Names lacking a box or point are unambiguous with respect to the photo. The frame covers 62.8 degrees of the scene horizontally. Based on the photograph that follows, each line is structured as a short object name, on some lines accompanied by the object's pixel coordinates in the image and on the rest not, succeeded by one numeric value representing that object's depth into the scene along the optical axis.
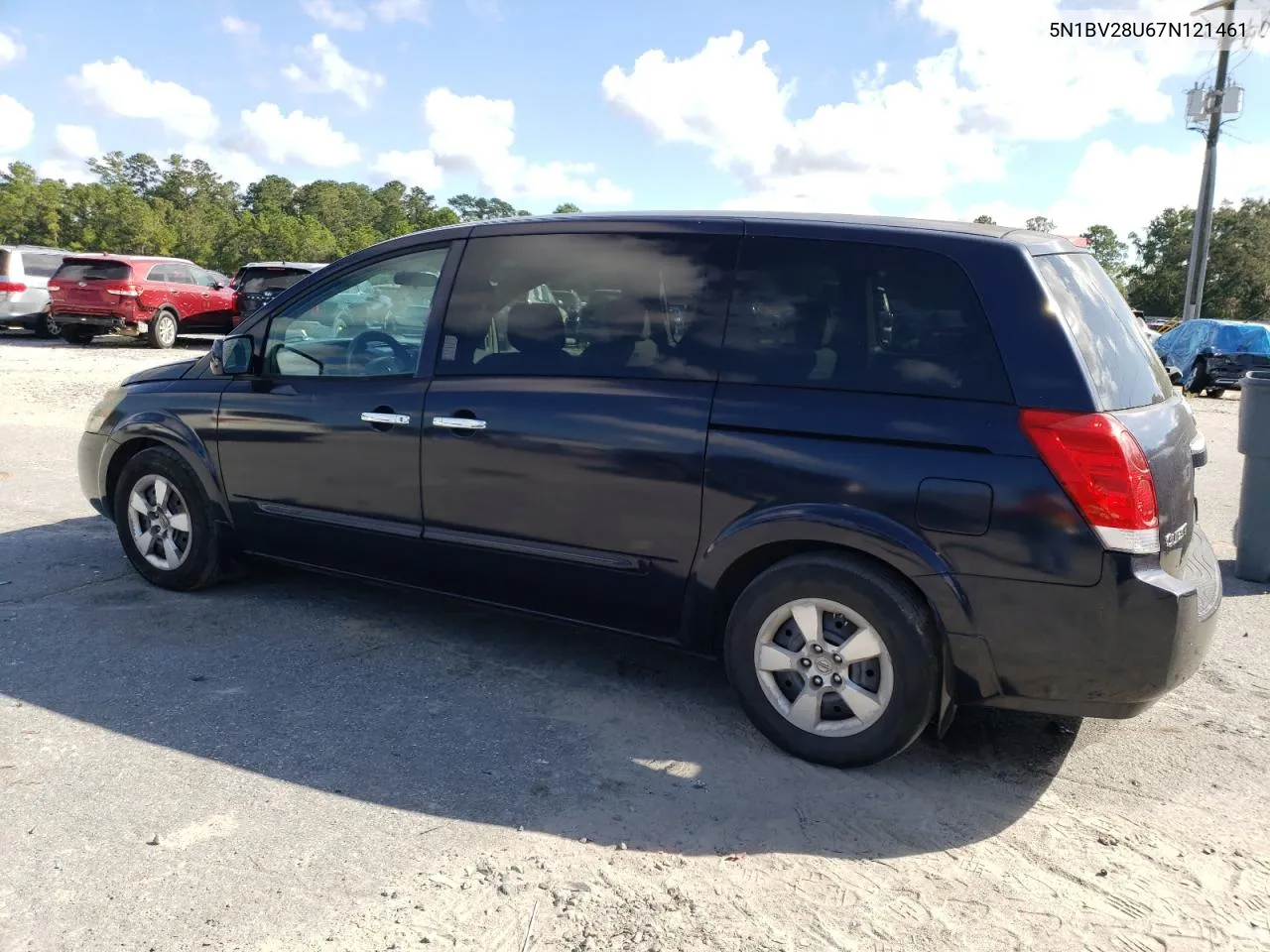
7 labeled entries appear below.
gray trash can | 6.14
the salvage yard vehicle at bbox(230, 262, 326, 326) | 20.55
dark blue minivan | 3.24
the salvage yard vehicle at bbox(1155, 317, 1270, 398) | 20.78
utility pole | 32.66
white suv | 20.50
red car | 19.33
